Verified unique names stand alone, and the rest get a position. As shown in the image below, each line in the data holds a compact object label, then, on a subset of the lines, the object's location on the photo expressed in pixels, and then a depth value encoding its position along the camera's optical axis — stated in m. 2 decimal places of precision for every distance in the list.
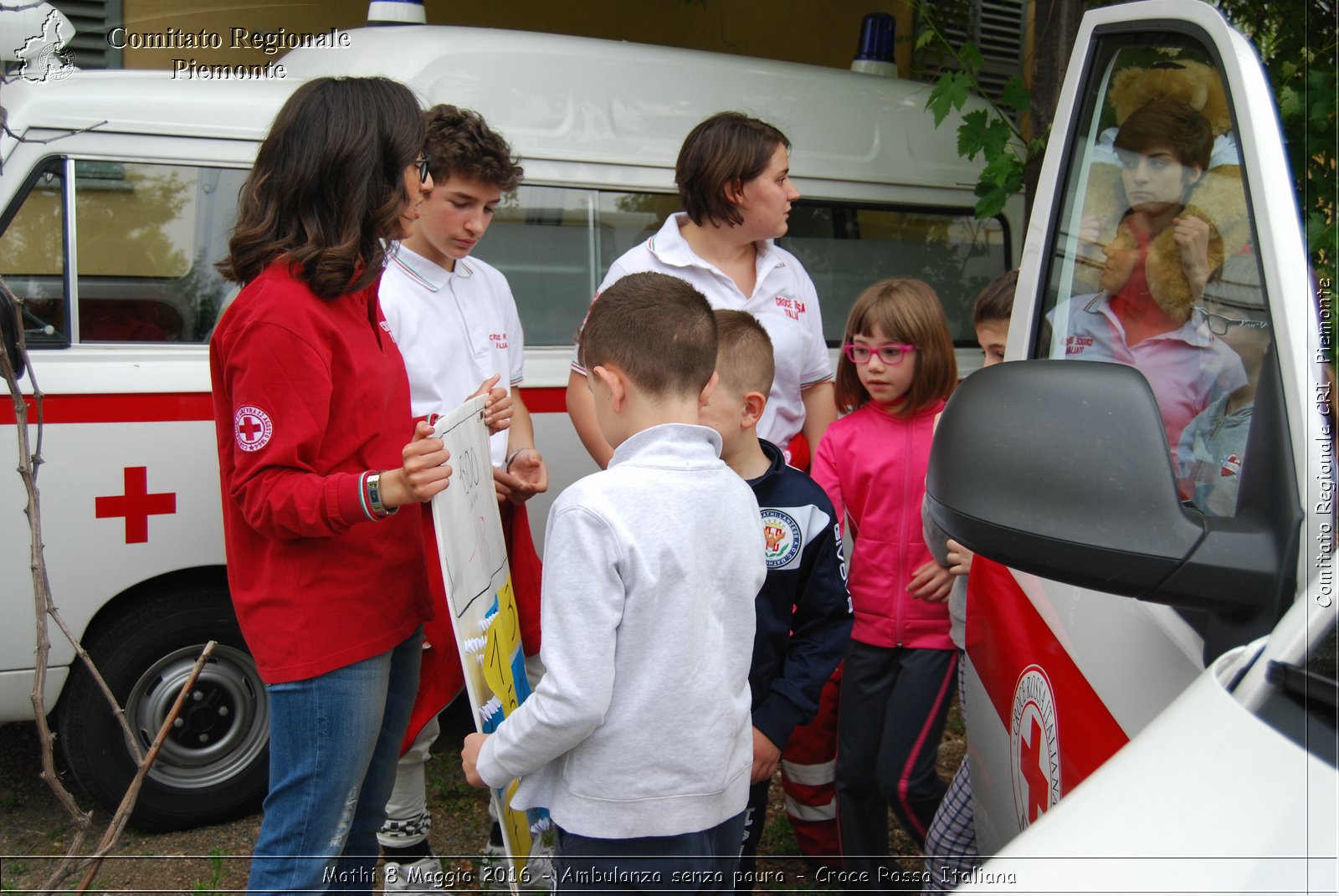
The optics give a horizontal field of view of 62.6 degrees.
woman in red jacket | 1.88
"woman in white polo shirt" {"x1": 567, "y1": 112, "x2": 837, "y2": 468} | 2.97
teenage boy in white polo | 2.67
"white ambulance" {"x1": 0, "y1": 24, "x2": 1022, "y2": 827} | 3.21
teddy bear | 1.43
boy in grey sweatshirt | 1.68
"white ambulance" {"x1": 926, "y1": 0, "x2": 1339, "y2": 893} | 0.91
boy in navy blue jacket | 2.28
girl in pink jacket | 2.79
